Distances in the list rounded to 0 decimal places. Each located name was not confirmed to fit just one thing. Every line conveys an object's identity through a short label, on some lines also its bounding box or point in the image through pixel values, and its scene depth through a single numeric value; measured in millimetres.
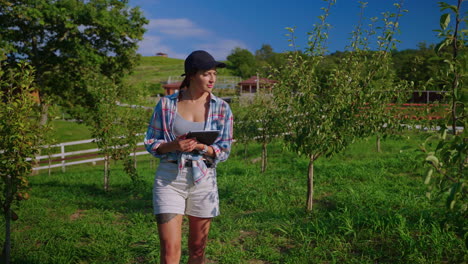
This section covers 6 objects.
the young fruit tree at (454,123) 2170
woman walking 2740
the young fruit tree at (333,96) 5301
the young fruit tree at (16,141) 4215
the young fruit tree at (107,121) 8195
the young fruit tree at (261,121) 9891
